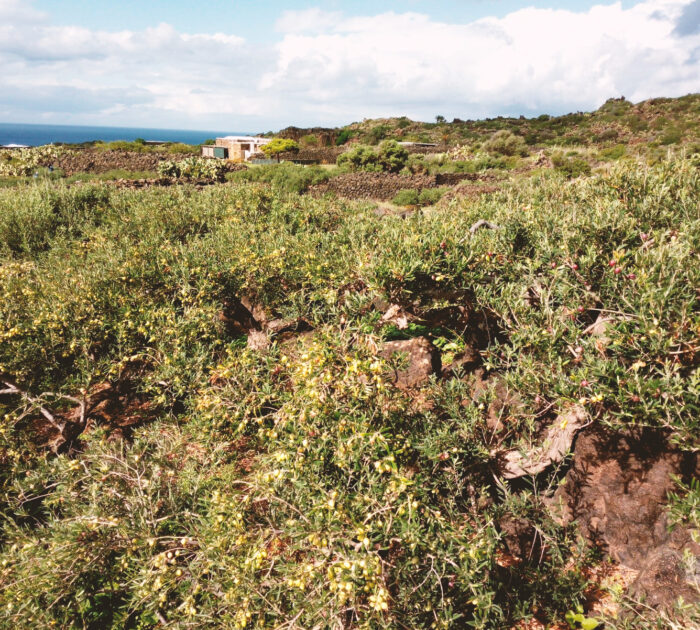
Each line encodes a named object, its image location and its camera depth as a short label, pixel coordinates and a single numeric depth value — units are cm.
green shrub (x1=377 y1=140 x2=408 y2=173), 3536
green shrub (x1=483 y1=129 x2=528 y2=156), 4462
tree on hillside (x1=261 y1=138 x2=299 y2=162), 4878
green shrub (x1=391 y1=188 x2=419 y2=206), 2444
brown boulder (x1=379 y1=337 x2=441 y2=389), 807
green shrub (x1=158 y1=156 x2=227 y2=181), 3023
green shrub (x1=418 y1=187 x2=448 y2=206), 2412
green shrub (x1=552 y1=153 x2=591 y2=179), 2570
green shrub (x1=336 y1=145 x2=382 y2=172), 3557
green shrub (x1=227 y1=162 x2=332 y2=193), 2627
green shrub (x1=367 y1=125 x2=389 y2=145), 6981
